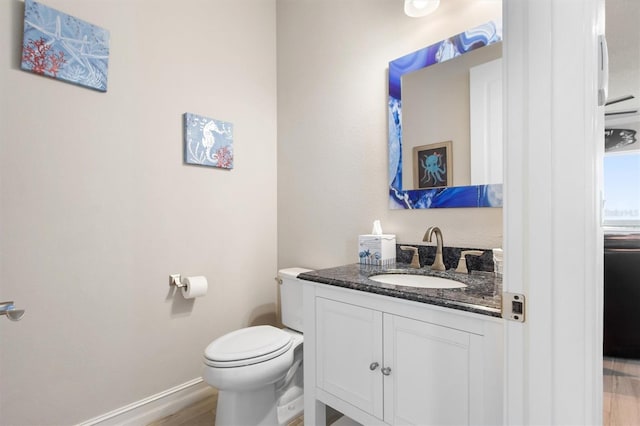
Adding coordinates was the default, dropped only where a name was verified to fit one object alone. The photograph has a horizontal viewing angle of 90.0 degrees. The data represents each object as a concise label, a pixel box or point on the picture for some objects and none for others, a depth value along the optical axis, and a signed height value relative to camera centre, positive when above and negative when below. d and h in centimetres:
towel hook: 91 -28
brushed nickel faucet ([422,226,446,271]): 147 -20
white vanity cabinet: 91 -50
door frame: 56 +1
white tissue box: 159 -19
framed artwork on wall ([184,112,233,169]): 181 +42
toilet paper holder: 175 -38
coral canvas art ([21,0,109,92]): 133 +73
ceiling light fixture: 151 +98
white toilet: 138 -73
